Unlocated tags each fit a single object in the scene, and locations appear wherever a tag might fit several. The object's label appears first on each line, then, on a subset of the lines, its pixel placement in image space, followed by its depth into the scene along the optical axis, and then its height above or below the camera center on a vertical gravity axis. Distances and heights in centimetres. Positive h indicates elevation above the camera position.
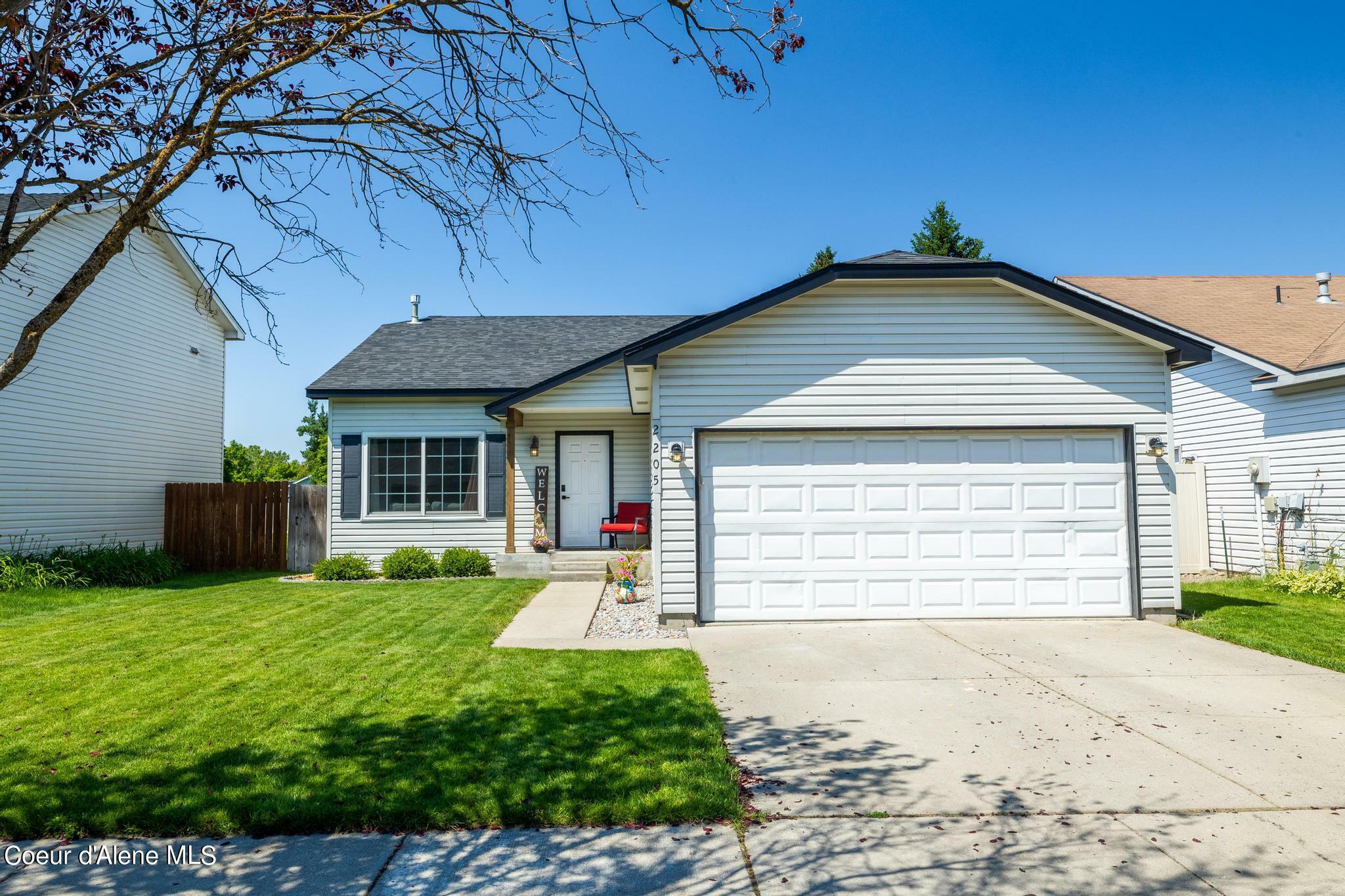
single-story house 871 +41
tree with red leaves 324 +198
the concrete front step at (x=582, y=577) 1295 -138
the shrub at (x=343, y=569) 1336 -124
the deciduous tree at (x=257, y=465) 2738 +150
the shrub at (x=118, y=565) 1209 -103
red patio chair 1327 -44
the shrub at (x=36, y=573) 1080 -103
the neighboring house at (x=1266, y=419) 1125 +112
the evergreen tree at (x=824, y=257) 2942 +923
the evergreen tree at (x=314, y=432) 4882 +467
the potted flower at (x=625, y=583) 1053 -121
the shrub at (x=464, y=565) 1370 -121
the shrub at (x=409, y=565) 1333 -118
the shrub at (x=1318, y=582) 1057 -136
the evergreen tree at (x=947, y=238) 2720 +914
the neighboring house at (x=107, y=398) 1247 +200
